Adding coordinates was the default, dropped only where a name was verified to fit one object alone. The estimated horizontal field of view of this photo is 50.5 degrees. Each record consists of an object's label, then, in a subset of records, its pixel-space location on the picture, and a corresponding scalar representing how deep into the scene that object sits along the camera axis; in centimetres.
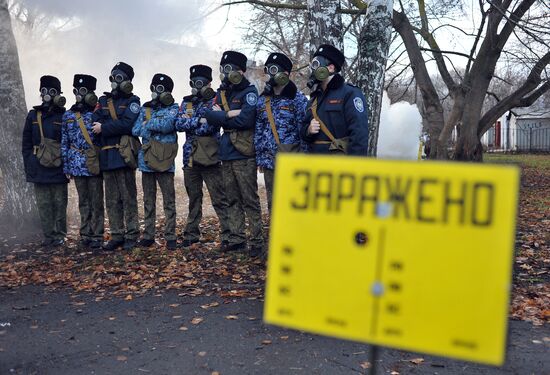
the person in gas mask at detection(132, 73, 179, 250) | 725
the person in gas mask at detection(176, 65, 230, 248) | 707
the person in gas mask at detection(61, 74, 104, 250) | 769
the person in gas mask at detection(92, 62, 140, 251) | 743
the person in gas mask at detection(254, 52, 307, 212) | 637
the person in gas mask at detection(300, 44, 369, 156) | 568
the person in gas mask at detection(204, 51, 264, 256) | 666
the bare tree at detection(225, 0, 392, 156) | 756
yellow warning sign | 200
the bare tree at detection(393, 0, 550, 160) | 1597
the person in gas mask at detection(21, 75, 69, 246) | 796
